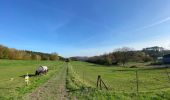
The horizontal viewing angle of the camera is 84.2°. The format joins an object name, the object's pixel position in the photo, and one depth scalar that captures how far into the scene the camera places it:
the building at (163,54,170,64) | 48.07
